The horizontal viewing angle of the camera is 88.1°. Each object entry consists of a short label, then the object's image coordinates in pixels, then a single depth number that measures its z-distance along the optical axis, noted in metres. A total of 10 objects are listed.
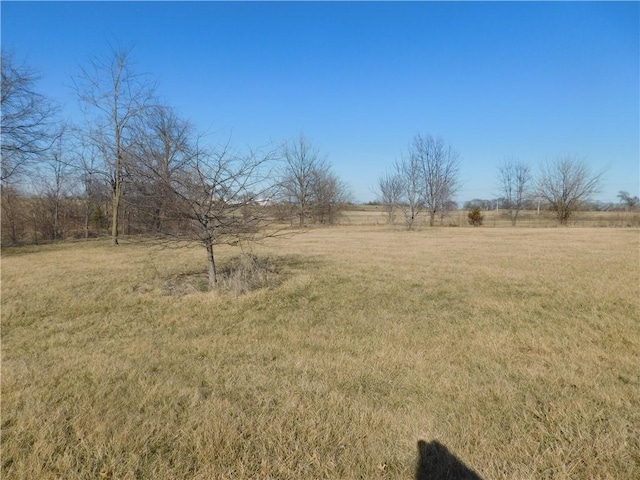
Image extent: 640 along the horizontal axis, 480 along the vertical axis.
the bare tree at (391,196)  38.88
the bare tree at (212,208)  6.61
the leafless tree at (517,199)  45.41
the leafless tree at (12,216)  19.50
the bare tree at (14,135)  13.80
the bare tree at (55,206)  21.69
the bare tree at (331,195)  39.03
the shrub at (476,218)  40.41
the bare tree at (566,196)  39.78
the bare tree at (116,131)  13.72
